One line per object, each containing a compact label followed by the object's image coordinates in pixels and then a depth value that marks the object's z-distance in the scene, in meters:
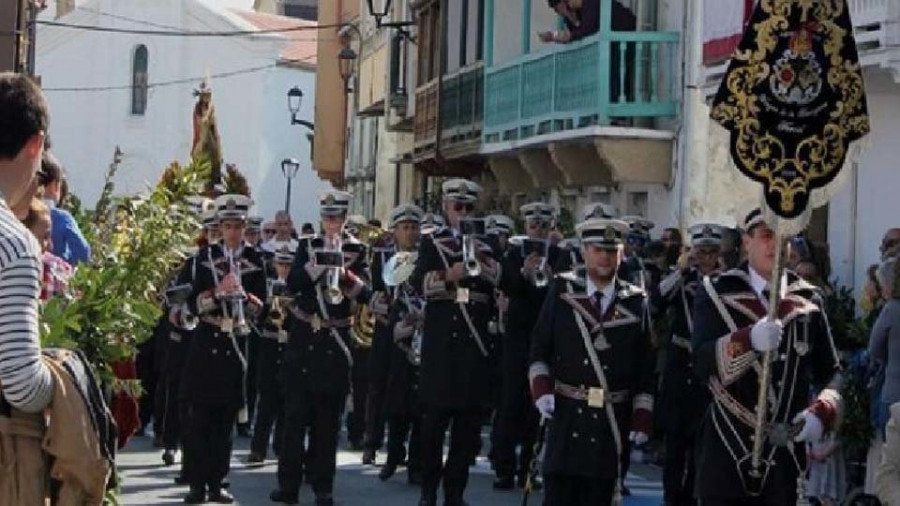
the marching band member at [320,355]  15.79
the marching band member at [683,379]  15.38
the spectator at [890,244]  16.17
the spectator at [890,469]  8.61
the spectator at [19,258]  6.40
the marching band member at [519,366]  17.22
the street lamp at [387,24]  41.25
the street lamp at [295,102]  58.82
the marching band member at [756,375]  10.27
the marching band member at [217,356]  15.73
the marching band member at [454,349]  15.07
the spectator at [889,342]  13.80
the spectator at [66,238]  10.10
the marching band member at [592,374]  11.52
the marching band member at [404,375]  17.83
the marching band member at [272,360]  19.05
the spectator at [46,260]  8.46
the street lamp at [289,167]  57.16
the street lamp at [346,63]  48.25
